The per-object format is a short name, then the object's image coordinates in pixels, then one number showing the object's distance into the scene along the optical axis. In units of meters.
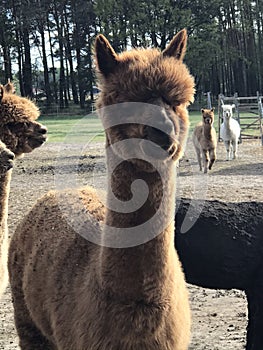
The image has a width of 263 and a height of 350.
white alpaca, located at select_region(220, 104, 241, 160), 13.94
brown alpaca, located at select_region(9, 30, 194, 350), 2.04
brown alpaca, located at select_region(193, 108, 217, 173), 11.74
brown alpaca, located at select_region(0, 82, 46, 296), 4.33
